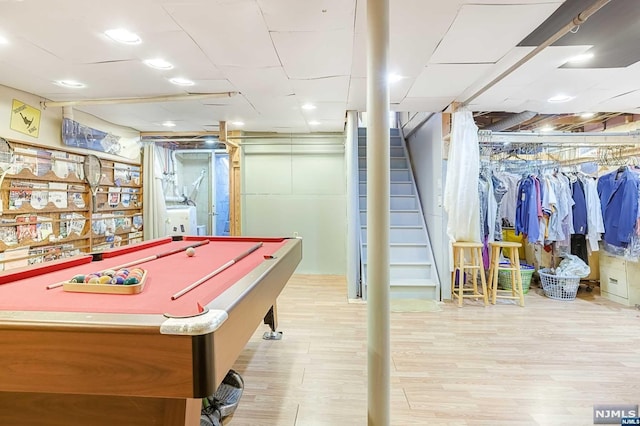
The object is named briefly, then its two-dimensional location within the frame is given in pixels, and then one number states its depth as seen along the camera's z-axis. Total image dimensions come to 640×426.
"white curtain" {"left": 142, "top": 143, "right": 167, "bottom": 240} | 5.28
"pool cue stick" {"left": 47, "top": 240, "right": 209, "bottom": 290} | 1.46
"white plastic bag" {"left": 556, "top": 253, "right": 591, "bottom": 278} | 3.98
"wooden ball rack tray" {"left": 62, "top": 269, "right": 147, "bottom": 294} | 1.34
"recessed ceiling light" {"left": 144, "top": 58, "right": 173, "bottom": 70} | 2.57
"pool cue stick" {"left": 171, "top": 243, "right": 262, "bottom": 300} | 1.35
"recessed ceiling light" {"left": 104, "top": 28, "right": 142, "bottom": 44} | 2.13
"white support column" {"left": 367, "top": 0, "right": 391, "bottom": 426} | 1.63
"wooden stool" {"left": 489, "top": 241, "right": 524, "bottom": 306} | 3.74
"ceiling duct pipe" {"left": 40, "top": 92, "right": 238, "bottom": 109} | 3.41
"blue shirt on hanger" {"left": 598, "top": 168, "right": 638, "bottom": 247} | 3.68
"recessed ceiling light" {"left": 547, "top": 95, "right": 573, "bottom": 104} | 3.52
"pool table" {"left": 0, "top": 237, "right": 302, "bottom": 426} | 0.92
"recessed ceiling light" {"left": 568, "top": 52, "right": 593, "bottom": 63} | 2.56
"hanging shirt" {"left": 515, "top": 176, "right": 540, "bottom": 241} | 3.93
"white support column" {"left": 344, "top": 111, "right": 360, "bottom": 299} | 4.14
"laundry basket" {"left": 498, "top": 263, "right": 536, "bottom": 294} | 4.09
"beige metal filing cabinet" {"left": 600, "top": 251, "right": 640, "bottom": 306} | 3.76
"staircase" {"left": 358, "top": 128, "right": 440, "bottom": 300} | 4.04
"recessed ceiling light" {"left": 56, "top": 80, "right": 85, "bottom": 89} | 3.01
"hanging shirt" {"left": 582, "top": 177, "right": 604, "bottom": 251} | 3.92
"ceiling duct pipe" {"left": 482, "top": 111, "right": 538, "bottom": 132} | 4.19
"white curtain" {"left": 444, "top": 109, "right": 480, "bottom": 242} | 3.62
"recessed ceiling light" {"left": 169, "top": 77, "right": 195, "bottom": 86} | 2.98
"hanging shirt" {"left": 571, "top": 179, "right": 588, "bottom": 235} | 3.98
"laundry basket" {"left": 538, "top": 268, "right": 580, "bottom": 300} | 3.98
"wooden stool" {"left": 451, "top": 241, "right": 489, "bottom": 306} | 3.70
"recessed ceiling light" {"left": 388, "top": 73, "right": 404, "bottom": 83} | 2.92
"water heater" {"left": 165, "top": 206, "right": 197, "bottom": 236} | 5.68
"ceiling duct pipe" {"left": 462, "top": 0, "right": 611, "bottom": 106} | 1.77
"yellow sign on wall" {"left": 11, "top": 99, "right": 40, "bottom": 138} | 3.16
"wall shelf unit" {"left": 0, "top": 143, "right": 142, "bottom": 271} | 3.13
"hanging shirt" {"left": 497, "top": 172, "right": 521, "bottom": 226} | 4.32
